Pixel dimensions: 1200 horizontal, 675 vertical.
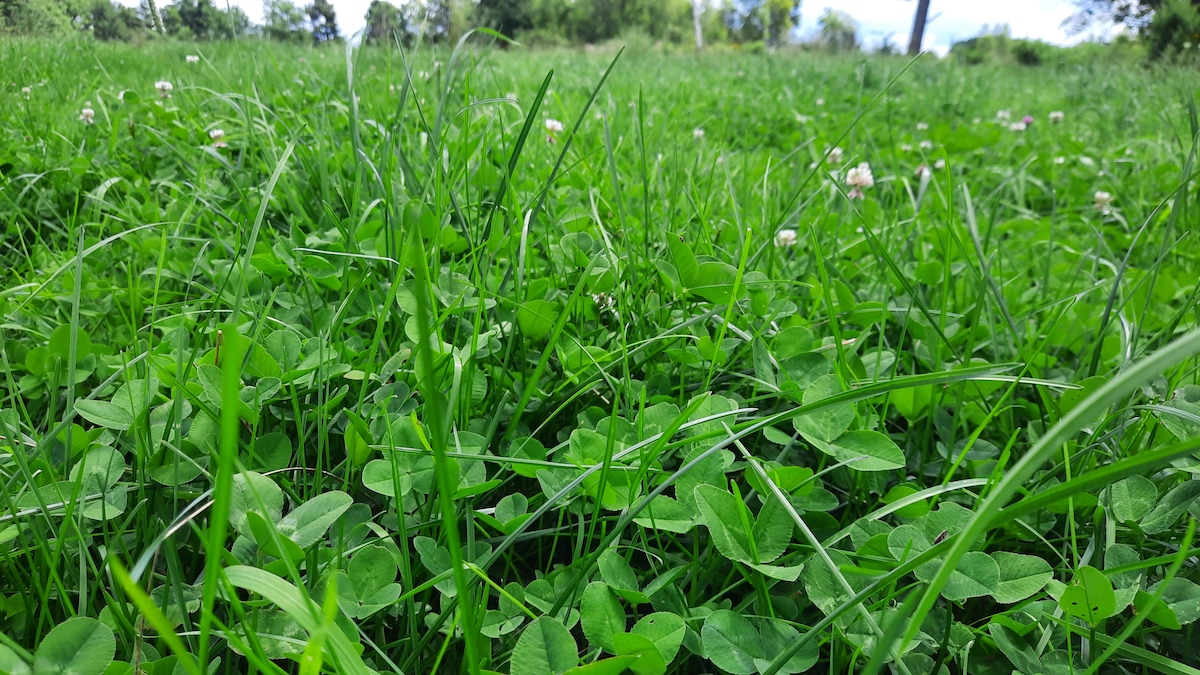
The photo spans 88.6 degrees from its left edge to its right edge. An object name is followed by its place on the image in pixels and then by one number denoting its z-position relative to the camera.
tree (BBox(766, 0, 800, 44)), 28.73
